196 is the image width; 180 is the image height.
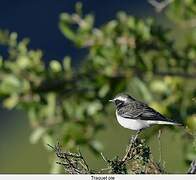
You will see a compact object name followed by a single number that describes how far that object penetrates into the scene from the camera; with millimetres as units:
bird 7570
